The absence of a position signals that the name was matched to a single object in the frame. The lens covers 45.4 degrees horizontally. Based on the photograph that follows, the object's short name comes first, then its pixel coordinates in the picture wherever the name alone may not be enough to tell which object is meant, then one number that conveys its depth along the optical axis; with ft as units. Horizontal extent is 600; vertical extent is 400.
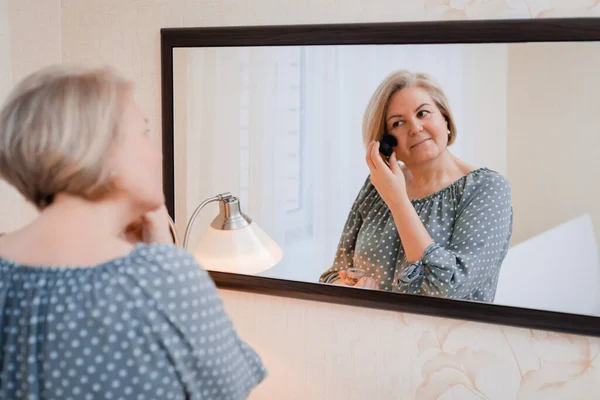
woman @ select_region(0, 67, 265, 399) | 3.06
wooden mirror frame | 5.19
